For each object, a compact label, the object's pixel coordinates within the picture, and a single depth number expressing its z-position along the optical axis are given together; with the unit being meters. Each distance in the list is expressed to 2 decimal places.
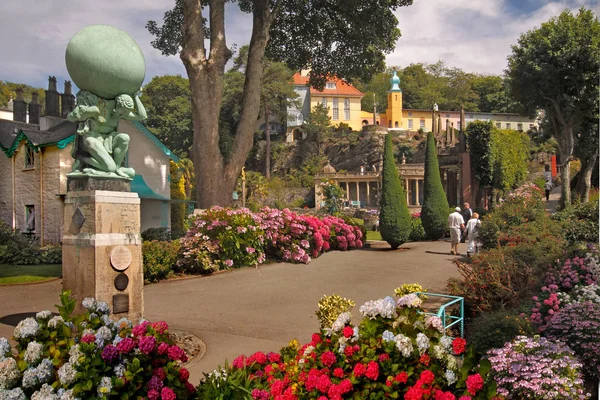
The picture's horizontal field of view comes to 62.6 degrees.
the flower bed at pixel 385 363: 3.08
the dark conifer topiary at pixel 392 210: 17.44
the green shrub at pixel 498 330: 5.20
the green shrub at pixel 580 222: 12.94
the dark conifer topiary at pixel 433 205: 20.73
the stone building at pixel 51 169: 18.61
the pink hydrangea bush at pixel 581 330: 4.55
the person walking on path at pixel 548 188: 37.23
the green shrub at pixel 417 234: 21.05
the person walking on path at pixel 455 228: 15.93
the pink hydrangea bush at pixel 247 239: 12.77
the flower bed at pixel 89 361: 3.39
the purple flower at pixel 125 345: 3.61
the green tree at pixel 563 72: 23.81
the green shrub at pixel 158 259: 11.61
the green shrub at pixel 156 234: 18.81
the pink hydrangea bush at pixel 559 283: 5.52
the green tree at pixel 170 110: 57.16
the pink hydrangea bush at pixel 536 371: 3.63
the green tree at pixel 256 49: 15.05
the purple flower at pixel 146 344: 3.69
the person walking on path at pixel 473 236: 14.88
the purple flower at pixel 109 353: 3.54
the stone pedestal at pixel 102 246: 6.16
